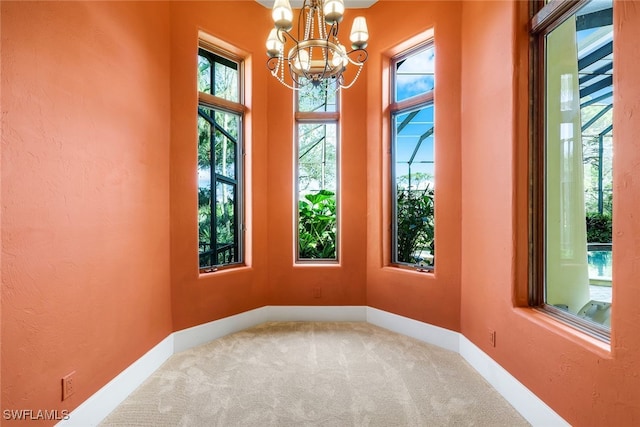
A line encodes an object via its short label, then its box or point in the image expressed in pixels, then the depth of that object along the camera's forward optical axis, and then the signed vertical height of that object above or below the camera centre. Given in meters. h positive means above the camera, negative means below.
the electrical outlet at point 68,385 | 1.69 -0.98
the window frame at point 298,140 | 3.71 +0.87
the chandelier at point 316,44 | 1.79 +1.12
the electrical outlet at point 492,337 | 2.30 -0.97
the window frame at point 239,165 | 3.32 +0.53
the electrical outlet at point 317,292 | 3.62 -0.97
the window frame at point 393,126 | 3.32 +0.97
